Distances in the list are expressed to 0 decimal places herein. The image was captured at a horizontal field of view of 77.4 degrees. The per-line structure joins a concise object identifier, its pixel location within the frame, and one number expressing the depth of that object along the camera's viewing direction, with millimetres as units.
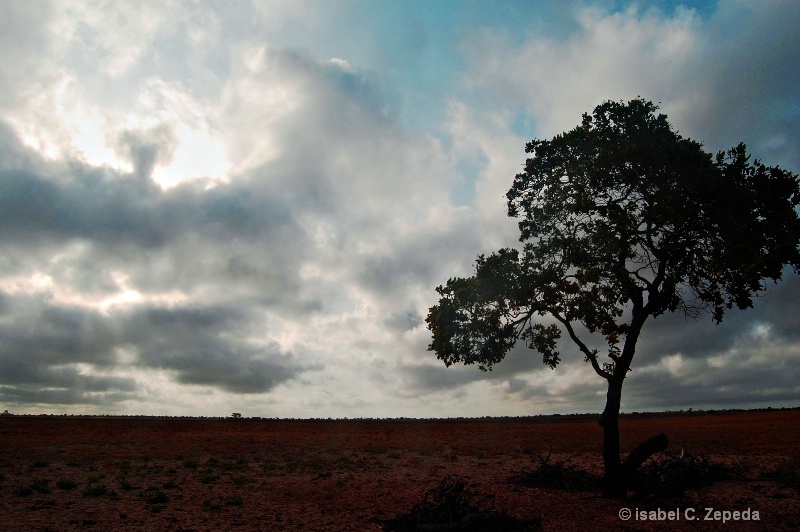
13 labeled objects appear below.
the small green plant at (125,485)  20375
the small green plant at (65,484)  20266
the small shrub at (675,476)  16564
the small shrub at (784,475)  18094
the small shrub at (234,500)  17609
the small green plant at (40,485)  19281
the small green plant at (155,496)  17656
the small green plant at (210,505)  16719
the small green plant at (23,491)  18427
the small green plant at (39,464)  26492
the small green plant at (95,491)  18578
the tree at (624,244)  15742
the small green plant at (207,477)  22953
